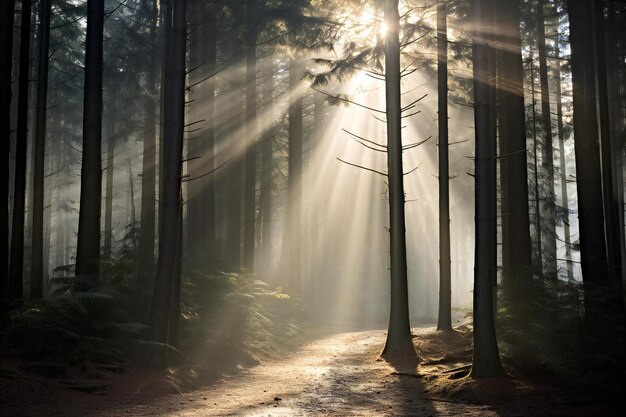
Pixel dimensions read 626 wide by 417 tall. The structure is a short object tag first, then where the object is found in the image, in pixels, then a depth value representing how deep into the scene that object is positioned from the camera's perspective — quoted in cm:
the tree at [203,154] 2067
